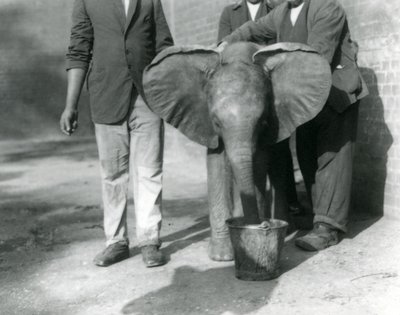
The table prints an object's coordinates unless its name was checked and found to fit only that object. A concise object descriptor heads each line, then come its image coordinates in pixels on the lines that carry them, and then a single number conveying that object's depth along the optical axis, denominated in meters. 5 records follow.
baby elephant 4.55
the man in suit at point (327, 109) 5.20
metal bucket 4.49
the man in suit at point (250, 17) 6.69
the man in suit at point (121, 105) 5.05
